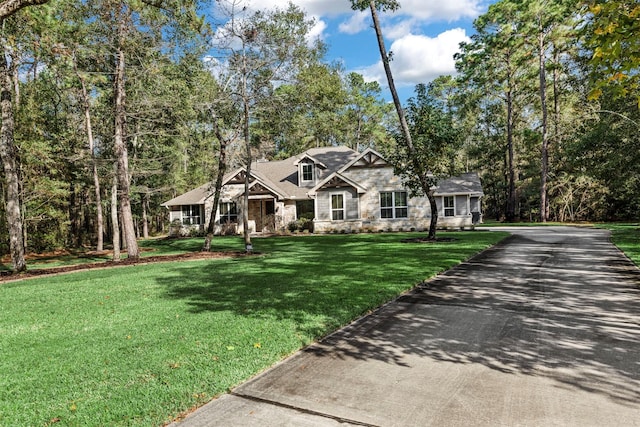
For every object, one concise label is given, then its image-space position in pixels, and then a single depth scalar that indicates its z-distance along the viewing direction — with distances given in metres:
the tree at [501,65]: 33.78
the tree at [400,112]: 17.80
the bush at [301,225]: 28.62
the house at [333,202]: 26.56
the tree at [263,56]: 16.03
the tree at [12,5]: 7.16
